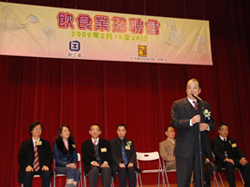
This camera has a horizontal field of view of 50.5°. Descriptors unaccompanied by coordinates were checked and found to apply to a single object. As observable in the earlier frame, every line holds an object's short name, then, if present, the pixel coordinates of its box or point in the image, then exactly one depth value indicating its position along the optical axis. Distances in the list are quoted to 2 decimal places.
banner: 4.84
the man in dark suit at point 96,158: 4.17
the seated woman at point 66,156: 4.05
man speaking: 2.66
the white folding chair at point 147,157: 5.04
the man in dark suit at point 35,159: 3.94
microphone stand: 2.48
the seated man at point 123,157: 4.29
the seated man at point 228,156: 4.63
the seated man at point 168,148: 4.87
